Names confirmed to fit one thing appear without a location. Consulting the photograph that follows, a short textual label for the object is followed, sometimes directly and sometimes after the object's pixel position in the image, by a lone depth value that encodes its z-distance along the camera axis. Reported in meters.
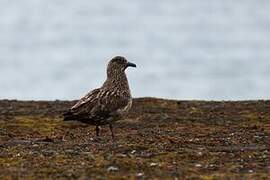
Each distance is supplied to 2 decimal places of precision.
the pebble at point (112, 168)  14.60
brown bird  18.22
